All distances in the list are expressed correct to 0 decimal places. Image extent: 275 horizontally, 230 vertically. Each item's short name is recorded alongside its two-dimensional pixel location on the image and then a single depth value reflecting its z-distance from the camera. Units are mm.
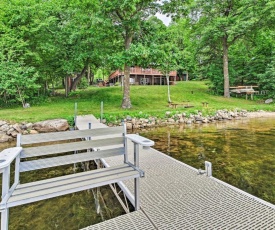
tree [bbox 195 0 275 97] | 17406
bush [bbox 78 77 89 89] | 22938
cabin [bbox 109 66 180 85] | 28938
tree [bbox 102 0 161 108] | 12320
